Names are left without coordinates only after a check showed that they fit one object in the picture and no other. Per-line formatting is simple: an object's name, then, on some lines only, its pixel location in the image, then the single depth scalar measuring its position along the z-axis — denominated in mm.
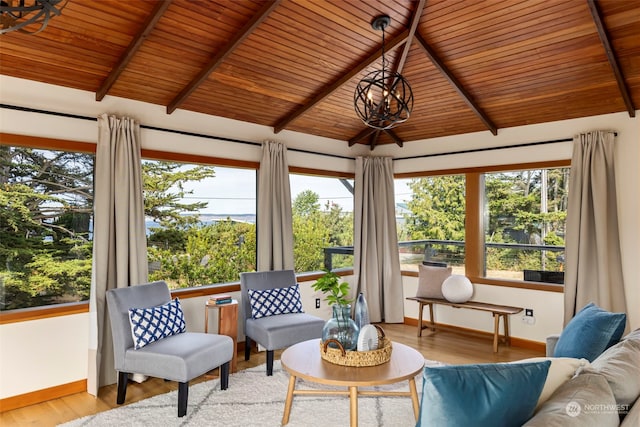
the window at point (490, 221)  4832
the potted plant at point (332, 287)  3115
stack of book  3990
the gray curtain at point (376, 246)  5789
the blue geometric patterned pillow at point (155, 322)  3248
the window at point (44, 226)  3398
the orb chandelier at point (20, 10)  1312
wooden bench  4578
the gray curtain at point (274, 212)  4809
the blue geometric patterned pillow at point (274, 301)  4227
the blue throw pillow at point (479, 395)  1432
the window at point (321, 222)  5578
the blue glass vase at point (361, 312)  3266
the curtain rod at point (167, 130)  3322
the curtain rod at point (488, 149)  4612
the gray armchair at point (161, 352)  3062
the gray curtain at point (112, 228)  3564
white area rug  2977
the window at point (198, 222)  4316
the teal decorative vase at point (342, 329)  3074
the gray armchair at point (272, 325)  3834
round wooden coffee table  2660
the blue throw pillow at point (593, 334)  2418
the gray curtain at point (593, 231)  4141
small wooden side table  3914
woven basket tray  2869
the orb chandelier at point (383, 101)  2943
